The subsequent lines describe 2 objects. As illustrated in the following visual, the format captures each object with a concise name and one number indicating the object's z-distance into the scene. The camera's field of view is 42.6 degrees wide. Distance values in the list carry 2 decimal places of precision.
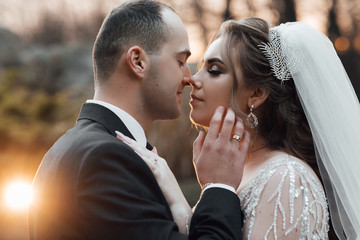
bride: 2.91
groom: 2.15
